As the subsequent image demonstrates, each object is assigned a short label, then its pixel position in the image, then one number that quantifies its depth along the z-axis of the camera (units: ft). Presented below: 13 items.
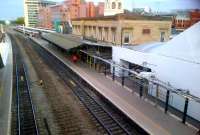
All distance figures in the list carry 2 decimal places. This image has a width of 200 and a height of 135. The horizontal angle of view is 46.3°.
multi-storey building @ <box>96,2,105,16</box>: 349.33
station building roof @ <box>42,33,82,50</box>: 93.51
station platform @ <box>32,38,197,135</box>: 40.68
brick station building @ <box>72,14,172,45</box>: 86.43
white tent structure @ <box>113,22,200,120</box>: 45.16
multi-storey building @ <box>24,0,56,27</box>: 510.99
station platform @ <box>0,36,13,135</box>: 43.37
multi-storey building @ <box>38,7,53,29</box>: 339.16
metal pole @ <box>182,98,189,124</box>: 41.55
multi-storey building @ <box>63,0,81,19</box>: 290.97
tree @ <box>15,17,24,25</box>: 599.98
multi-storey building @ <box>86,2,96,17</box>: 329.93
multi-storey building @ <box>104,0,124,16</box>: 126.00
